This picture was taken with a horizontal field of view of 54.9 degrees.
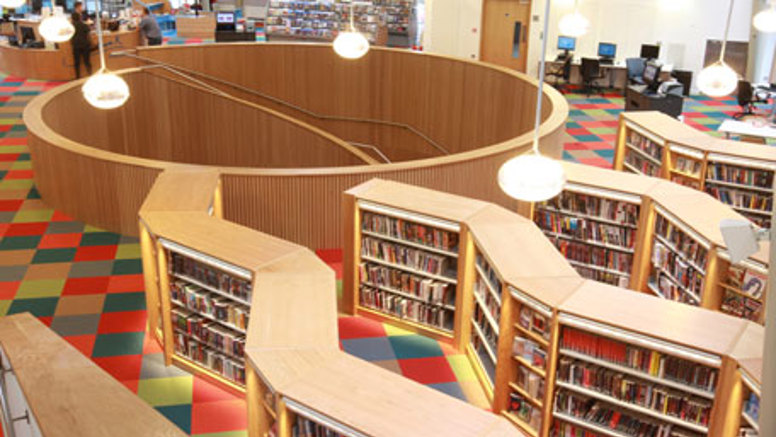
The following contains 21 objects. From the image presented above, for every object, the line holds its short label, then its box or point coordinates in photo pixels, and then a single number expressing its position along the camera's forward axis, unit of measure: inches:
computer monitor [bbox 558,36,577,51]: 729.0
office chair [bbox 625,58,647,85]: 676.7
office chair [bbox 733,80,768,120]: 622.8
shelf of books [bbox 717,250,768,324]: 258.1
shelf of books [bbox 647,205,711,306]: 283.6
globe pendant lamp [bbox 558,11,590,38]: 523.5
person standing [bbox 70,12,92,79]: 655.1
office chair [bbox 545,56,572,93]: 716.0
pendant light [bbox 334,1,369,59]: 402.3
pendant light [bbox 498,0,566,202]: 196.7
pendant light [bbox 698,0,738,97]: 371.2
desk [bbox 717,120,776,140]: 475.5
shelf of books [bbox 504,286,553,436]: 230.7
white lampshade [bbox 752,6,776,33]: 421.7
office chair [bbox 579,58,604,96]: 704.3
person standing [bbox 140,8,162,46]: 724.7
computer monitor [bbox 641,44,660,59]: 701.9
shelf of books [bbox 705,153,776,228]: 358.3
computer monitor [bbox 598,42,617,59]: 716.0
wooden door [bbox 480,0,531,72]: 727.1
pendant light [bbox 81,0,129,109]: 284.8
